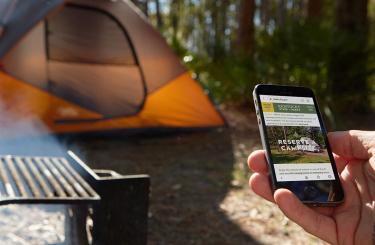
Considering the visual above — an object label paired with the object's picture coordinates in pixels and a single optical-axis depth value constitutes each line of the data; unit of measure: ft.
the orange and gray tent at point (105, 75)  12.39
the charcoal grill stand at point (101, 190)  1.96
